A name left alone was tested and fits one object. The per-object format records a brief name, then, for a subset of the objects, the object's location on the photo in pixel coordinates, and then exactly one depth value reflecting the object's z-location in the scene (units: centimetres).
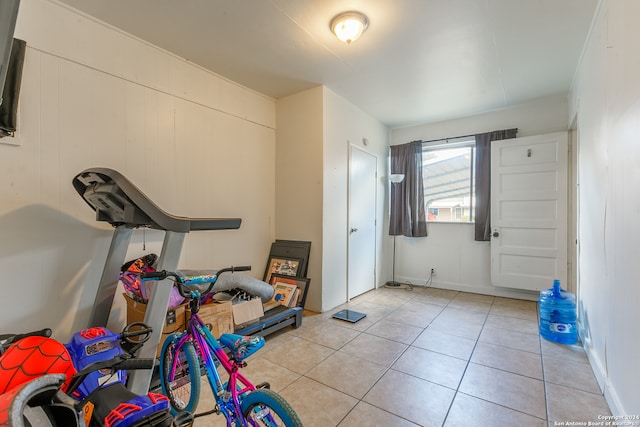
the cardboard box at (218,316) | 228
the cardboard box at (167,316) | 203
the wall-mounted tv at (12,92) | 141
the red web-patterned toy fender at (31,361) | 97
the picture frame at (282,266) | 353
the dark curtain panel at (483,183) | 418
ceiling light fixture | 222
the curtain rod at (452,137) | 439
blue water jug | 270
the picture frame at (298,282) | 330
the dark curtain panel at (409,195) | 474
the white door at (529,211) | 370
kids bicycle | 117
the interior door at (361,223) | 404
